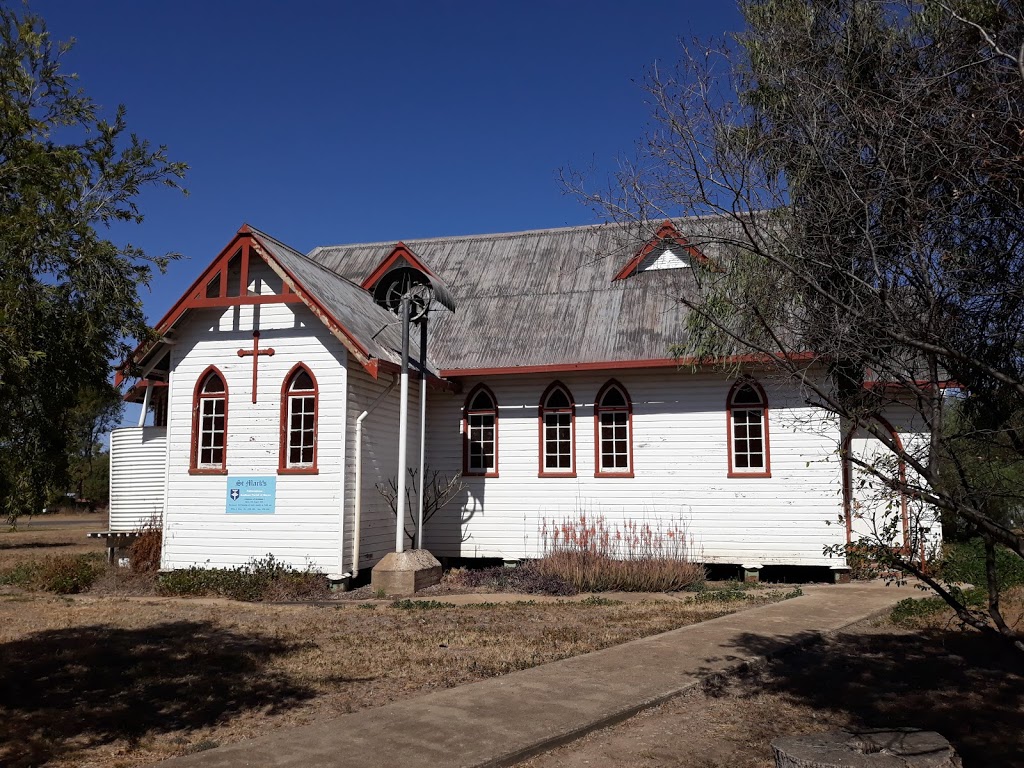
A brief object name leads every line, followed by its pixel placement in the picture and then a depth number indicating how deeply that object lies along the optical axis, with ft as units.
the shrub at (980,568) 44.04
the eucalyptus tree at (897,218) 16.79
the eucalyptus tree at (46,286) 21.48
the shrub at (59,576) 50.21
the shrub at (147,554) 54.44
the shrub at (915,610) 37.14
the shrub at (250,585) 47.16
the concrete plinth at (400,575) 47.93
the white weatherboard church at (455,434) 50.85
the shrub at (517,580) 48.80
